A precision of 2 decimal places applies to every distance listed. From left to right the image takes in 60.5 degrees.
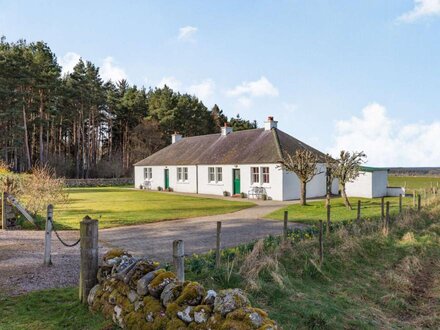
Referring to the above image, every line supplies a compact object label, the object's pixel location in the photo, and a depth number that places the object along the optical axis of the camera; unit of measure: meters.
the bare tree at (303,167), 22.69
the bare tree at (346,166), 21.05
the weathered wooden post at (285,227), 9.98
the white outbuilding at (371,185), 28.31
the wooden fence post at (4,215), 14.70
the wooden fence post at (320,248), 9.79
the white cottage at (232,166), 27.83
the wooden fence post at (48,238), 9.11
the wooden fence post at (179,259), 5.66
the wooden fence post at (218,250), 8.10
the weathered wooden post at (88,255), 6.42
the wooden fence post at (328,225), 11.77
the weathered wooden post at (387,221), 13.84
